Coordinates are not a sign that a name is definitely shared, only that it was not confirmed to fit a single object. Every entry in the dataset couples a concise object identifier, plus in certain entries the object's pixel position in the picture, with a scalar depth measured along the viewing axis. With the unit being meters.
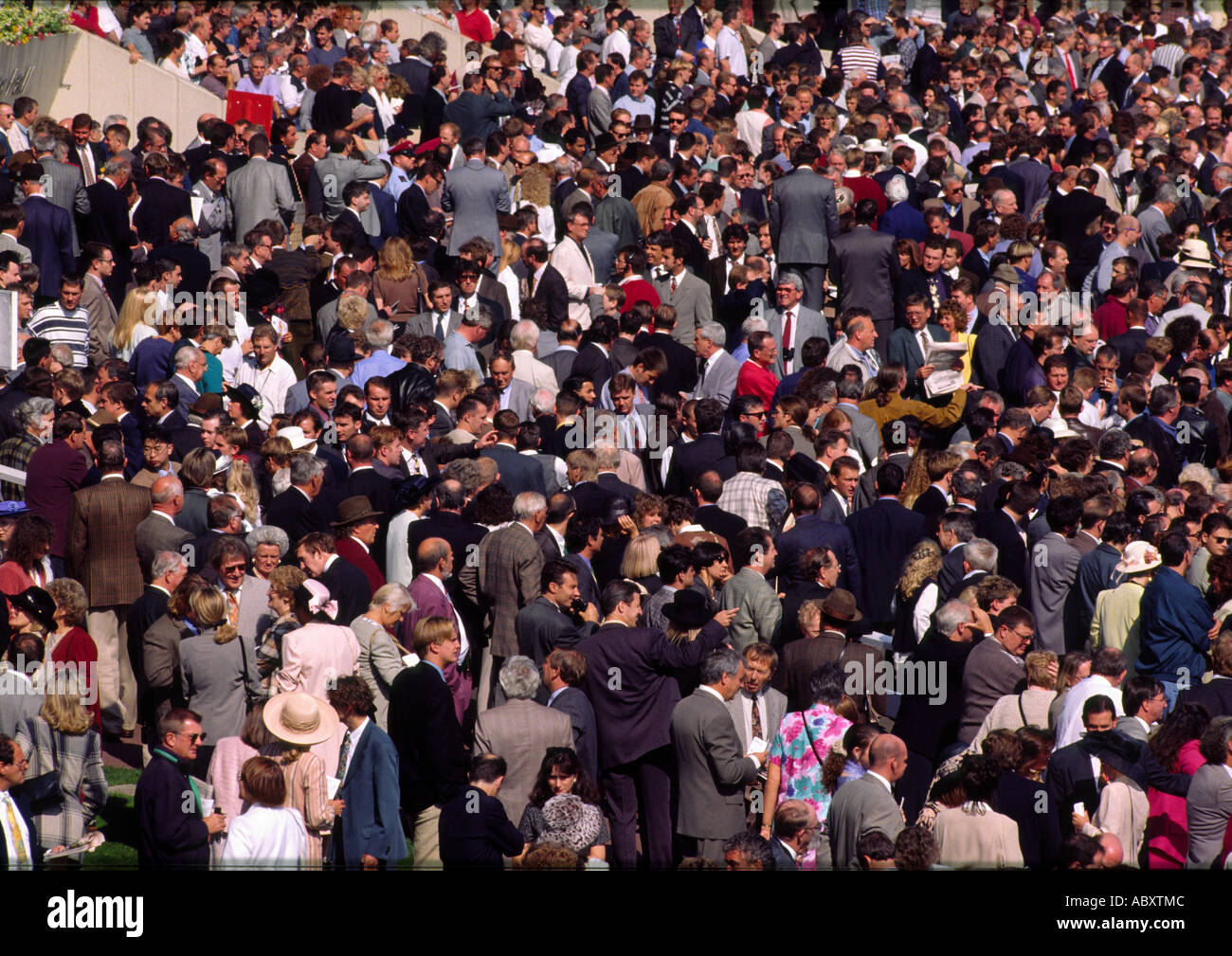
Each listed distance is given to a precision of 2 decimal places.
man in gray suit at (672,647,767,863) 9.20
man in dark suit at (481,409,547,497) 11.92
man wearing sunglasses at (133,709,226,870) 7.97
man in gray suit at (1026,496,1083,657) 11.22
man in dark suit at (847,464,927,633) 11.34
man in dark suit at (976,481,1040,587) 11.37
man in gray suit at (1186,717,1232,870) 8.24
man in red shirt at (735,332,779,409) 13.93
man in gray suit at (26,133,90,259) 16.16
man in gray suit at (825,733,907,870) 8.24
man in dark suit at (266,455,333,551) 11.04
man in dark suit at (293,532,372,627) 10.13
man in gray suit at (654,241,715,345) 15.43
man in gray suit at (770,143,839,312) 16.33
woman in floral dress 8.92
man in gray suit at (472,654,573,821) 9.02
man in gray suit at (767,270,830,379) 15.20
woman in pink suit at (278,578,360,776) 9.24
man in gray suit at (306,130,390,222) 16.72
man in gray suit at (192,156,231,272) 16.39
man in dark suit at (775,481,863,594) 10.94
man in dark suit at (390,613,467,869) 8.99
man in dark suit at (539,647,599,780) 9.40
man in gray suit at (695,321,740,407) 14.21
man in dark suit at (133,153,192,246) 16.08
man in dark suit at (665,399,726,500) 12.31
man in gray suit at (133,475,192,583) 10.88
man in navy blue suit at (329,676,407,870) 8.67
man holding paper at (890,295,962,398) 14.56
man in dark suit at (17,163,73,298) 15.45
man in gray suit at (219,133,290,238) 16.31
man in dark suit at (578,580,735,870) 9.62
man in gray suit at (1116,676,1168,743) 9.09
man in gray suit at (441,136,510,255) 16.38
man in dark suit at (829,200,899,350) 15.95
